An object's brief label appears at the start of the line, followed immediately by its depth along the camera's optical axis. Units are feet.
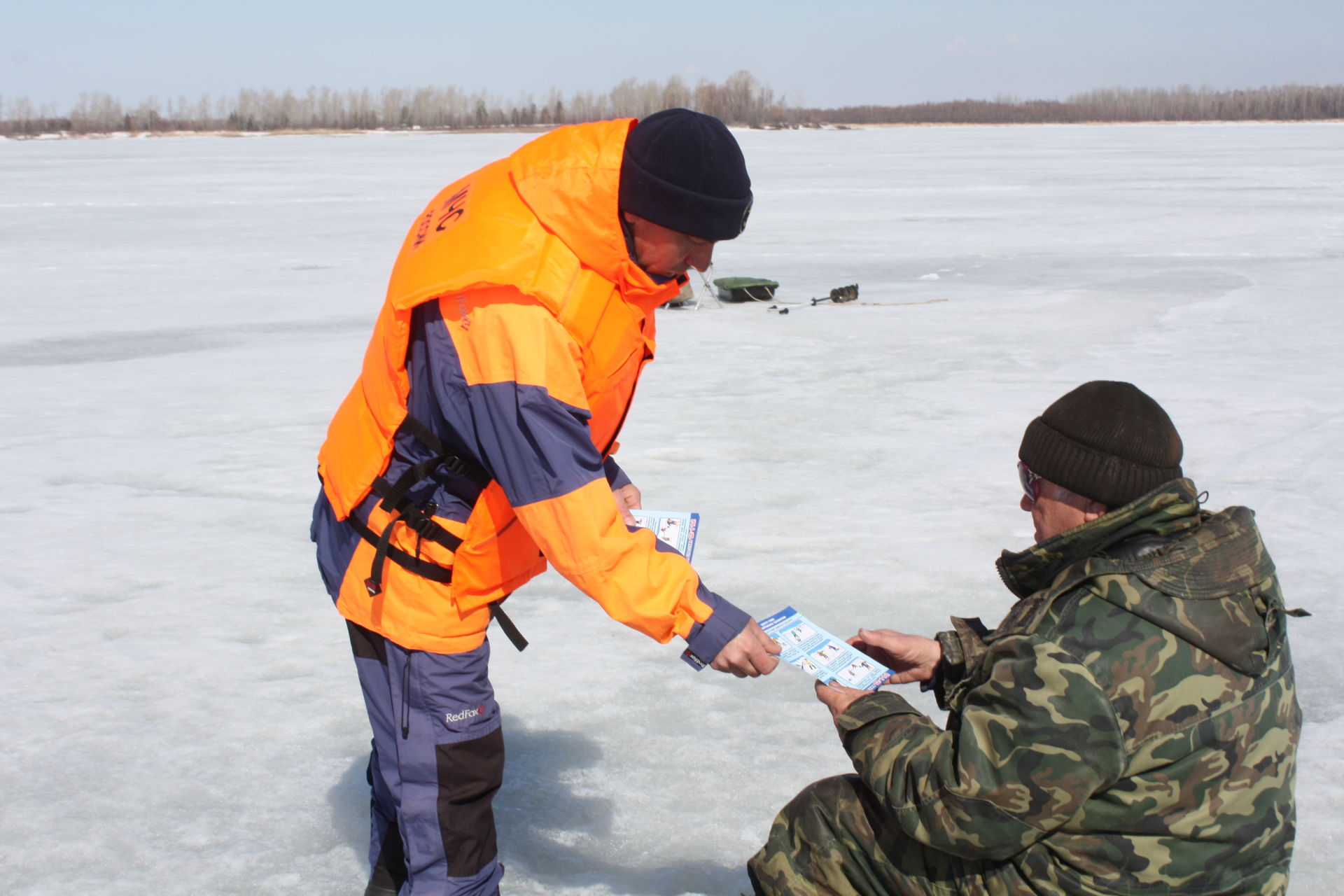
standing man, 5.95
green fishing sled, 31.81
